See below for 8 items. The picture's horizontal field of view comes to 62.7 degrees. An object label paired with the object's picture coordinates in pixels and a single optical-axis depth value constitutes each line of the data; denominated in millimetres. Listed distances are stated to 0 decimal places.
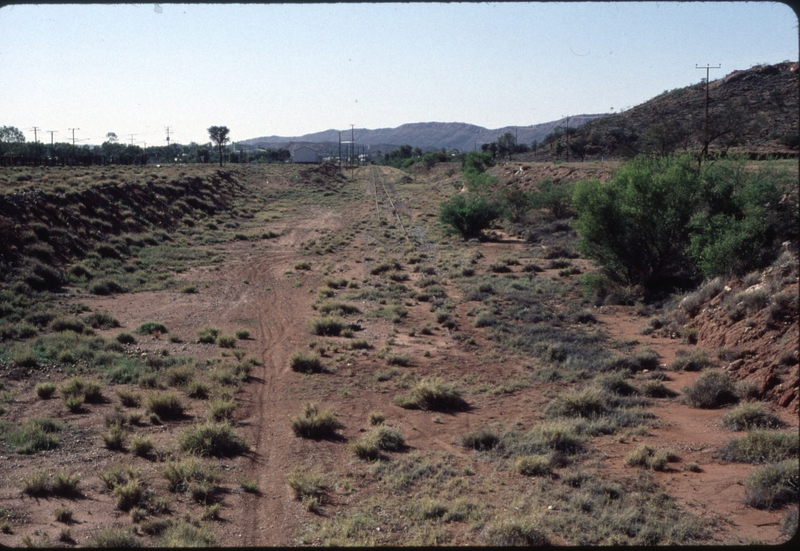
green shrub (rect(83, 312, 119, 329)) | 19062
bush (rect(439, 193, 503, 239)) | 41562
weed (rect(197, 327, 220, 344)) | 17875
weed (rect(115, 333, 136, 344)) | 17141
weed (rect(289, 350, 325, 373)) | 15641
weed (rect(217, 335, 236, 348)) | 17484
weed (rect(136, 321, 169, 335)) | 18562
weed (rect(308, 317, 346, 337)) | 19359
